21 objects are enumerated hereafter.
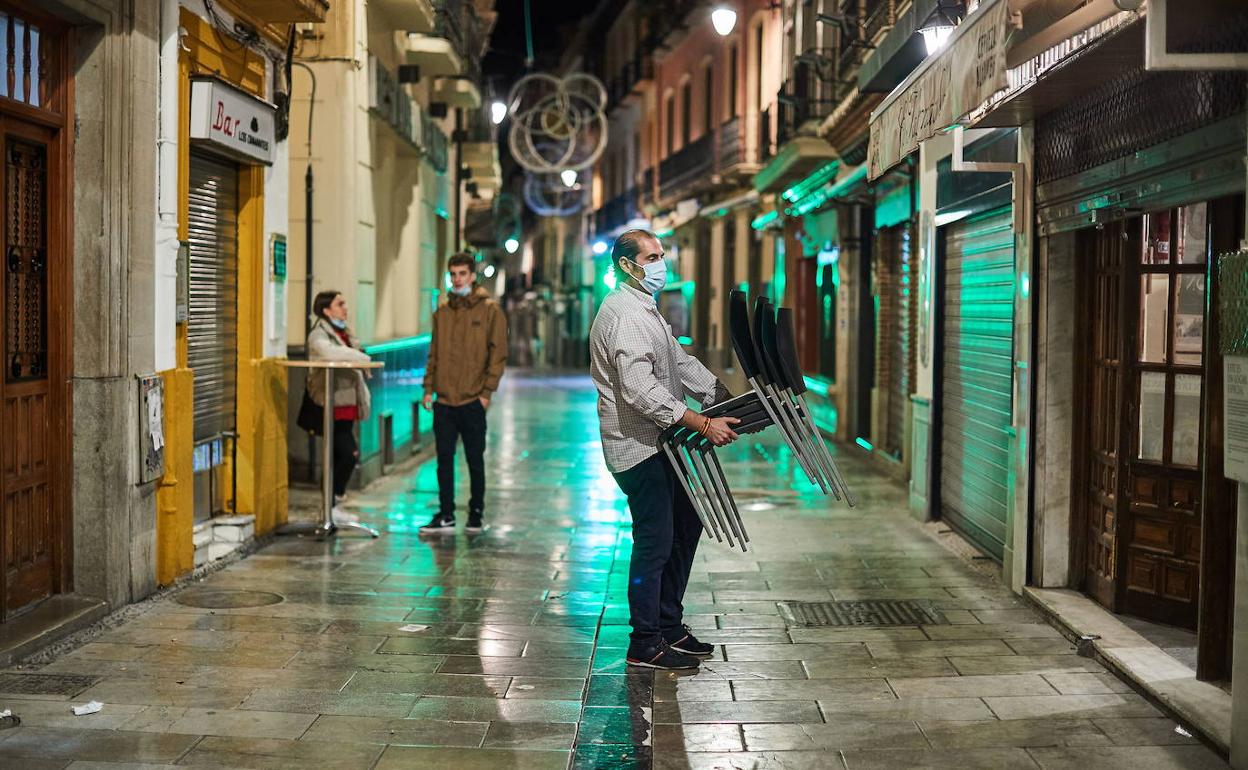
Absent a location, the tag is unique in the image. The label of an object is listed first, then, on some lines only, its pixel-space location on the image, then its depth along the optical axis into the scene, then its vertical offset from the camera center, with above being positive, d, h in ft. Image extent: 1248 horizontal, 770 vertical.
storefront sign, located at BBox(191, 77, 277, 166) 27.07 +4.32
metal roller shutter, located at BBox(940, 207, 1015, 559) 28.91 -0.93
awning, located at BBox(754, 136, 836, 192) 60.23 +7.77
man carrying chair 20.02 -1.27
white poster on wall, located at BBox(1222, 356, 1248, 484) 15.68 -0.89
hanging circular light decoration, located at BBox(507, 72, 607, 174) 74.84 +17.05
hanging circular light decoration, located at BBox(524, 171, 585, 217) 151.02 +16.54
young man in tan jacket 33.09 -0.83
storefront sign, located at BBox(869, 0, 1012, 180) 18.79 +3.77
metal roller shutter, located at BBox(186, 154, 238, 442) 29.04 +0.82
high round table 32.30 -3.45
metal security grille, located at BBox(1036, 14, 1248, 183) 17.72 +3.34
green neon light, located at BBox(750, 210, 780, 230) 71.41 +6.03
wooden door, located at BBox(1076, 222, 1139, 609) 23.34 -1.00
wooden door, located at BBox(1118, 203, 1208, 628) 21.63 -1.31
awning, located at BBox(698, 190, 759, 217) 79.77 +7.80
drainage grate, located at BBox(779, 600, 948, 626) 24.09 -4.91
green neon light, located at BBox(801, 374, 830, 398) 62.63 -2.30
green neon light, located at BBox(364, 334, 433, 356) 42.56 -0.40
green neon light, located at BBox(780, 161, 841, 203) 58.75 +6.88
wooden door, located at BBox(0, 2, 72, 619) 21.58 +0.35
